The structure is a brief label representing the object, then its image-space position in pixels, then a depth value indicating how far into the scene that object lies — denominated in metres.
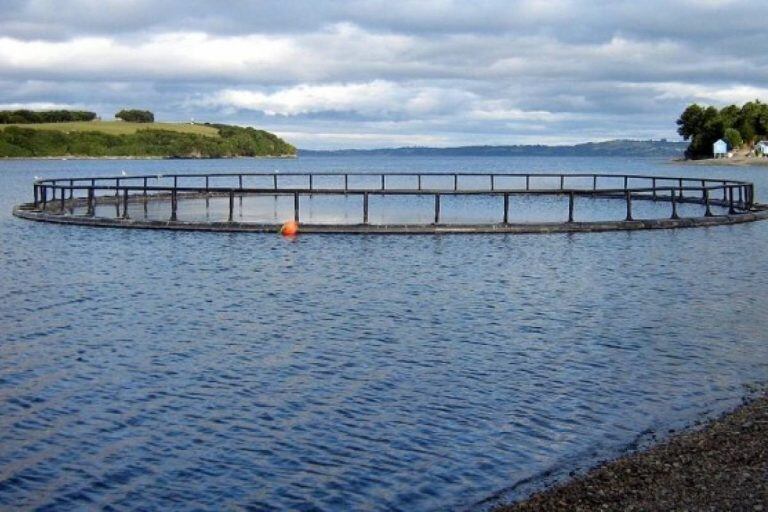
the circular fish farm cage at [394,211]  43.69
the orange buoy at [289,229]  43.03
